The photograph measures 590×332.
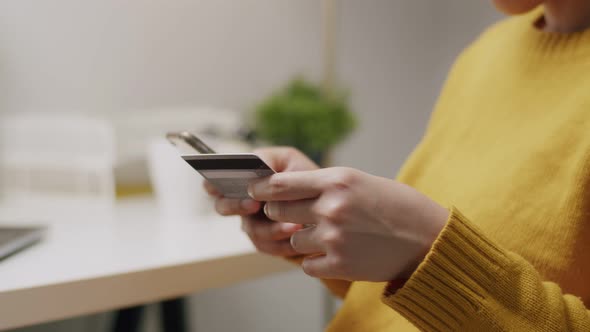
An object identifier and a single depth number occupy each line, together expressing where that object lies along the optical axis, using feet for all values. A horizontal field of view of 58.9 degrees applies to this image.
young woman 1.22
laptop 2.11
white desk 1.84
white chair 3.31
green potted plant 3.61
